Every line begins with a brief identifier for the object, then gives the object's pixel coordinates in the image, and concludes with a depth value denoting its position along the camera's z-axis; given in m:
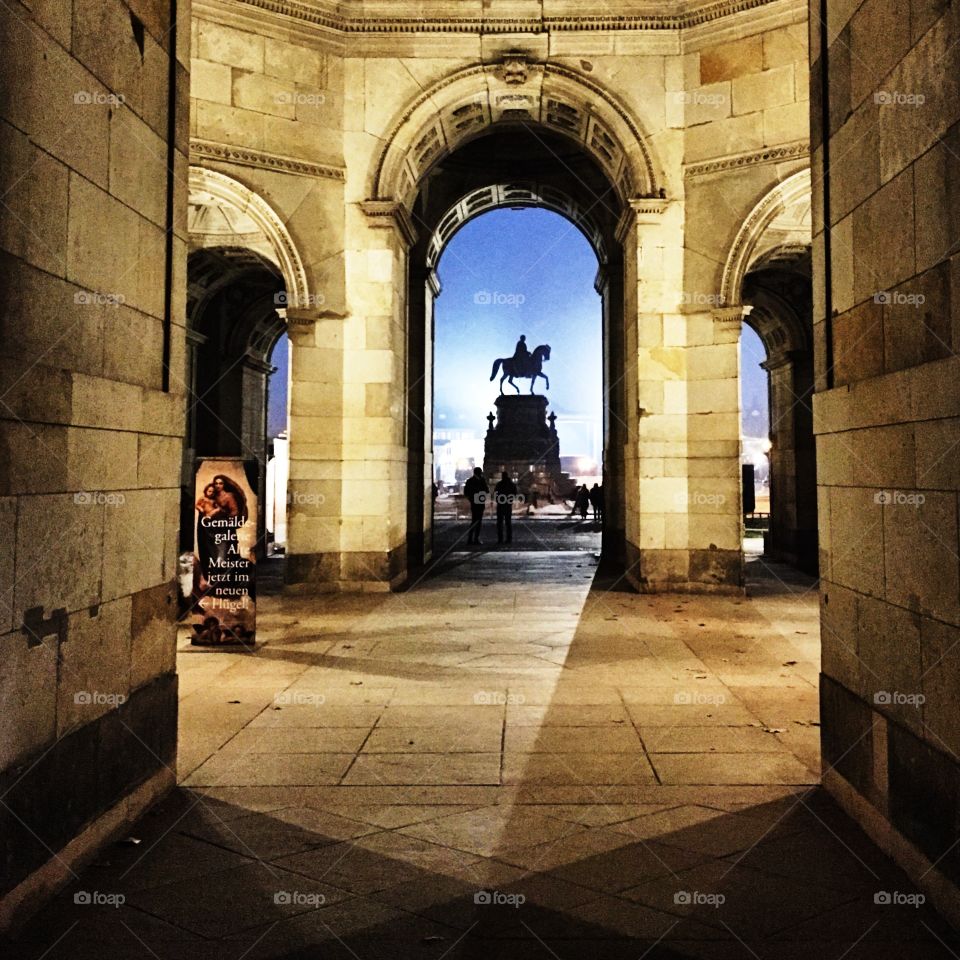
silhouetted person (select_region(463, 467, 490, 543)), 19.27
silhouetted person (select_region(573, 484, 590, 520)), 28.41
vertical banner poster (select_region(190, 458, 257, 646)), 8.04
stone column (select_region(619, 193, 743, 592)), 11.80
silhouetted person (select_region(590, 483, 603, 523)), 25.88
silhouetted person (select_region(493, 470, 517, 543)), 19.00
